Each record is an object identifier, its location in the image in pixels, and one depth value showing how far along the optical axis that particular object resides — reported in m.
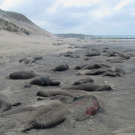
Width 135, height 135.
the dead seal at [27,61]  9.85
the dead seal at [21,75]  6.39
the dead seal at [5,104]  3.54
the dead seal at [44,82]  5.57
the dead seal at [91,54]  13.62
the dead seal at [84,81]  5.34
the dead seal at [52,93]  4.37
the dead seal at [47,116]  2.82
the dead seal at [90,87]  5.05
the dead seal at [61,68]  7.91
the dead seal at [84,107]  3.28
